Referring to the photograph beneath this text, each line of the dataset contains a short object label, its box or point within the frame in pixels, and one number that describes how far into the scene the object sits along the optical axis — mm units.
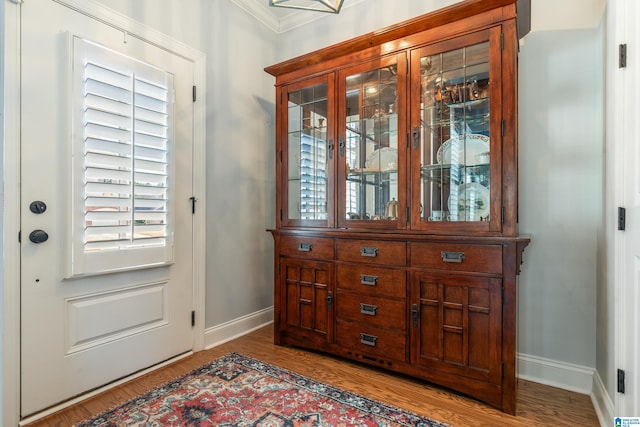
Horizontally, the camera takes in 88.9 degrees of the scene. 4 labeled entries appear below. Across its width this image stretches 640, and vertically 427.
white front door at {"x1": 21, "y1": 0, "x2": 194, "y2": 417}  1730
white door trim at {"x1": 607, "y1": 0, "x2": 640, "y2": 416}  1345
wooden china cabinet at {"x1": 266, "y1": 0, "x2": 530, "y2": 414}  1816
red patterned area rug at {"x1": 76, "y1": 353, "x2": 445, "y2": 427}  1685
